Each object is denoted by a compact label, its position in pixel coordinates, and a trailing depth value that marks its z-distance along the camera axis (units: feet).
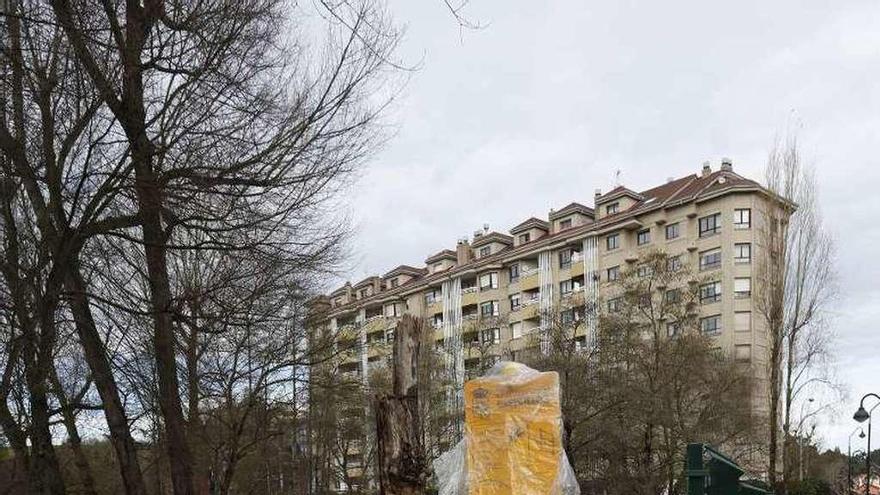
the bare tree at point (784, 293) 95.04
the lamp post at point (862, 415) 88.17
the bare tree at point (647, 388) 87.97
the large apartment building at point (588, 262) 163.02
